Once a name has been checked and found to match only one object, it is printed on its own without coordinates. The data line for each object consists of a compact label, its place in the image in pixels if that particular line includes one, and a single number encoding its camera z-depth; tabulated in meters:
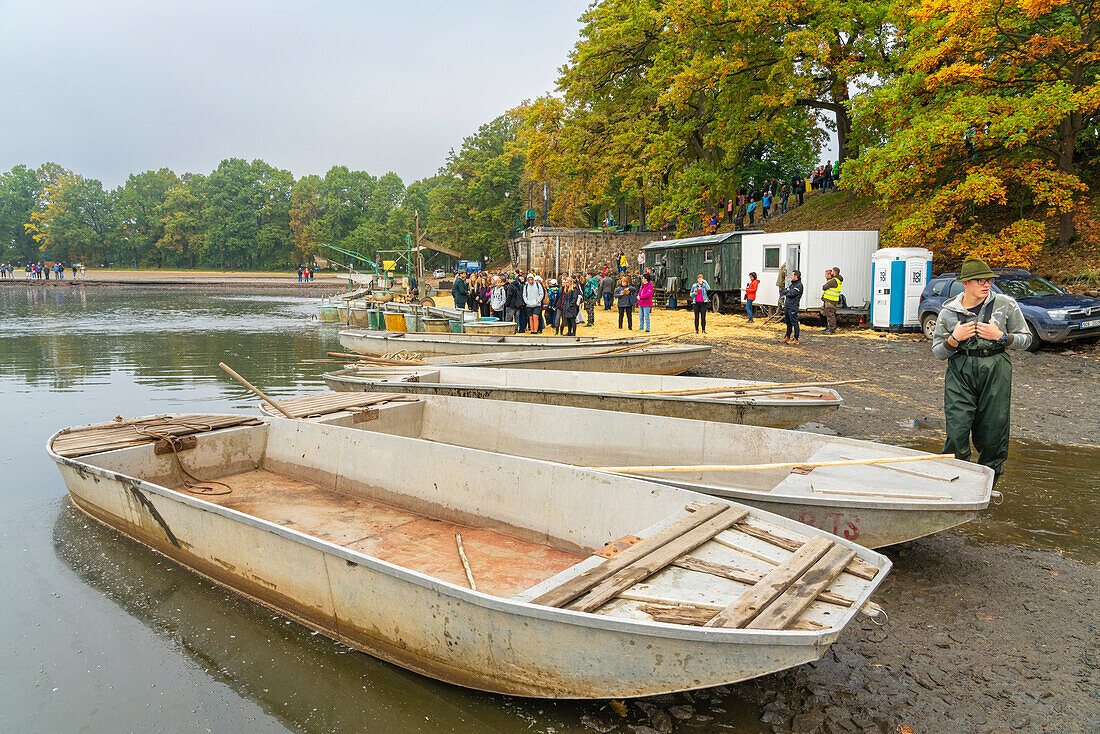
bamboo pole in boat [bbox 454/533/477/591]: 4.04
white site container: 18.45
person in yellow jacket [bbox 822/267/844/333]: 16.75
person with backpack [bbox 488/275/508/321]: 18.34
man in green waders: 4.69
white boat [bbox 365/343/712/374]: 11.19
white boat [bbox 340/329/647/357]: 13.02
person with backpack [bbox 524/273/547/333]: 17.91
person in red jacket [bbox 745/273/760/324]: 19.42
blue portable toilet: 15.77
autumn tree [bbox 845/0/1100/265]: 15.20
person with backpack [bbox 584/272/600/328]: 20.70
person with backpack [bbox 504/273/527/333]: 18.56
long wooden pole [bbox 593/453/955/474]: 4.71
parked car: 12.41
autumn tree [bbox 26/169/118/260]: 85.50
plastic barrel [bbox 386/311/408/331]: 21.50
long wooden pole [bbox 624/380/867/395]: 7.55
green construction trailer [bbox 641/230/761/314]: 22.08
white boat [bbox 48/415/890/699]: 2.94
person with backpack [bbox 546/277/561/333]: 20.16
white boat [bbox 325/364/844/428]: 7.05
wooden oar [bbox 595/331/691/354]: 11.62
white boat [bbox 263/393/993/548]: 4.16
